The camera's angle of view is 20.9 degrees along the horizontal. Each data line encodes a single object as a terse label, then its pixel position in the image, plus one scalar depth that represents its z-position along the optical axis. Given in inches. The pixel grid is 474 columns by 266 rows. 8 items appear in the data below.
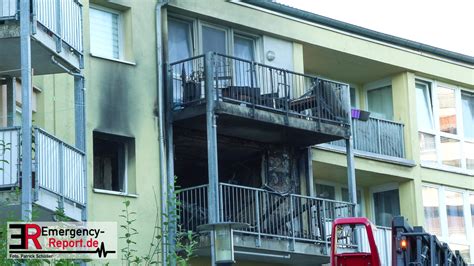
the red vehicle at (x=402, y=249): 820.0
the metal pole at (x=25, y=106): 735.1
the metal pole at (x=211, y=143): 1002.7
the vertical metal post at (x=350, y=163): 1139.3
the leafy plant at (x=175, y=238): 590.6
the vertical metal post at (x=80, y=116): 843.4
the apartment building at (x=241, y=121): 954.7
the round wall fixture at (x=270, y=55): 1157.5
